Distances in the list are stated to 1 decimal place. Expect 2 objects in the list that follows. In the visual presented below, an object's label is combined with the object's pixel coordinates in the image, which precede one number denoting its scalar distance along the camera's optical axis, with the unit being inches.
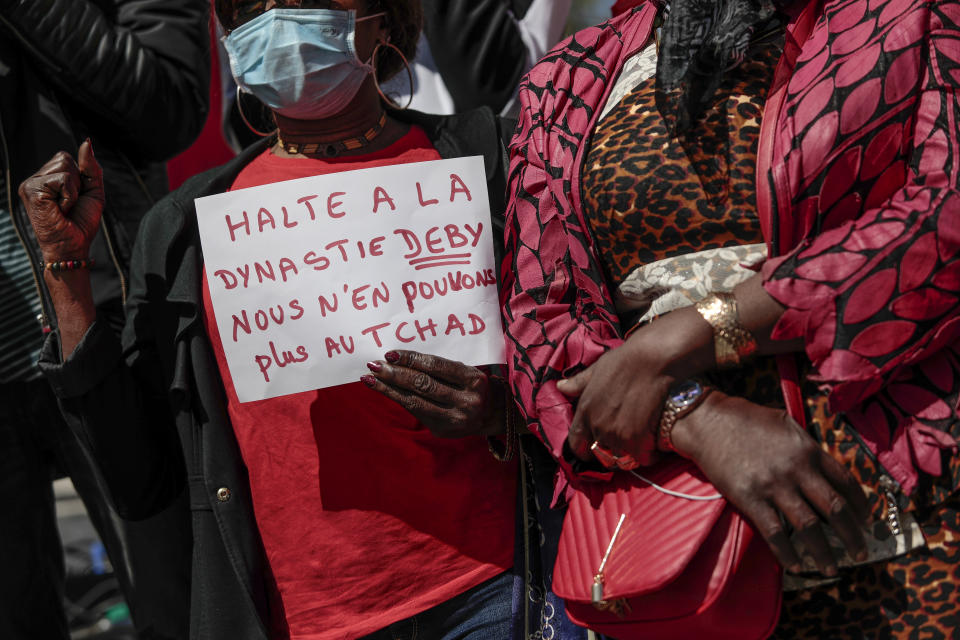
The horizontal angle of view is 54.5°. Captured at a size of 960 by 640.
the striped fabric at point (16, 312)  100.4
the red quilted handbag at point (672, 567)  54.7
